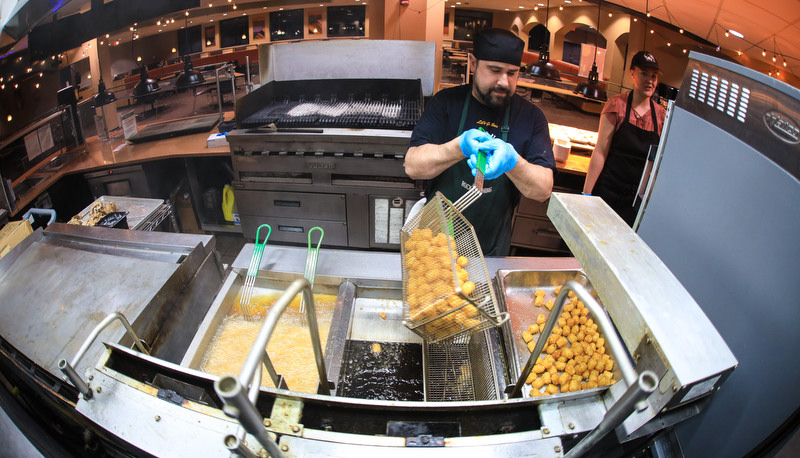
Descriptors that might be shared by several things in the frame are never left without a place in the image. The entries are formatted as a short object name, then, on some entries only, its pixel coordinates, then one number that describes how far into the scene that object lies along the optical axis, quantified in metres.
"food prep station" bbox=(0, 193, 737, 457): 0.95
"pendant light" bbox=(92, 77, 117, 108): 3.61
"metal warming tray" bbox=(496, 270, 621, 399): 1.70
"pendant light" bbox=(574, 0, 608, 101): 3.63
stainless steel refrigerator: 1.04
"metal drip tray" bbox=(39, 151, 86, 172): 3.33
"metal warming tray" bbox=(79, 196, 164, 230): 2.53
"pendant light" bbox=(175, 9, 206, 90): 4.04
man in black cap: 2.03
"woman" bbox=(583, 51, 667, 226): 2.96
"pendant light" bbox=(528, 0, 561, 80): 3.74
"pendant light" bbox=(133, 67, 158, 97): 3.83
